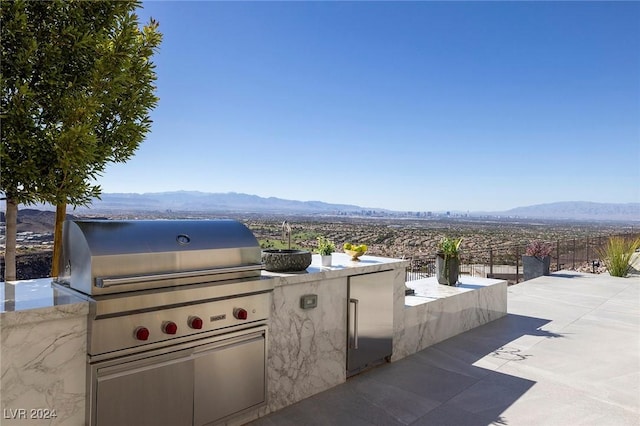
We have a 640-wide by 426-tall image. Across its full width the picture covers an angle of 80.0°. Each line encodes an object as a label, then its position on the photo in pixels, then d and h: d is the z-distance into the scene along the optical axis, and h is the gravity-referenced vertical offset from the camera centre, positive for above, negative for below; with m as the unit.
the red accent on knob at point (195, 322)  2.15 -0.63
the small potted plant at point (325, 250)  3.28 -0.32
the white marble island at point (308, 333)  2.71 -0.92
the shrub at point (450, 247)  5.08 -0.43
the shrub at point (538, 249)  8.81 -0.77
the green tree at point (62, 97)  2.66 +0.86
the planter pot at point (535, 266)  8.79 -1.15
